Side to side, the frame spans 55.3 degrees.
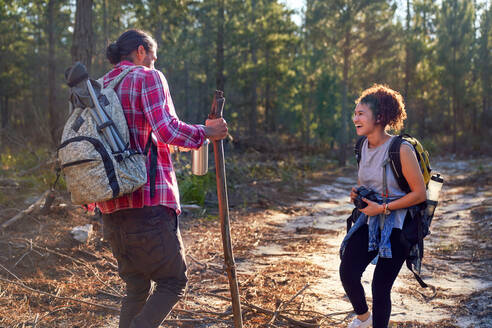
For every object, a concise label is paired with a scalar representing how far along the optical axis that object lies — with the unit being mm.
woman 2930
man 2408
